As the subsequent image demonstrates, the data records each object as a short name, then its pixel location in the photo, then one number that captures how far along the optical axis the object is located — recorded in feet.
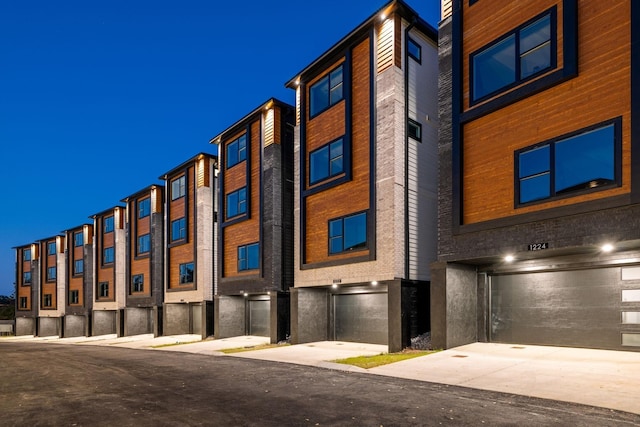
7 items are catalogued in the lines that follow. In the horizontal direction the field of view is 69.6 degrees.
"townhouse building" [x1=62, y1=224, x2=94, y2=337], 171.22
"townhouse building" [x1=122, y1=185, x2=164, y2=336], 130.18
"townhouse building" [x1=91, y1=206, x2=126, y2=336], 151.53
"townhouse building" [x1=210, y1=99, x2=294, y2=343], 85.92
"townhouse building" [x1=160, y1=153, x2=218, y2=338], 109.40
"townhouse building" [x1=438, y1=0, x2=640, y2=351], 43.19
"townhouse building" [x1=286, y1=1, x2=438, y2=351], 63.41
